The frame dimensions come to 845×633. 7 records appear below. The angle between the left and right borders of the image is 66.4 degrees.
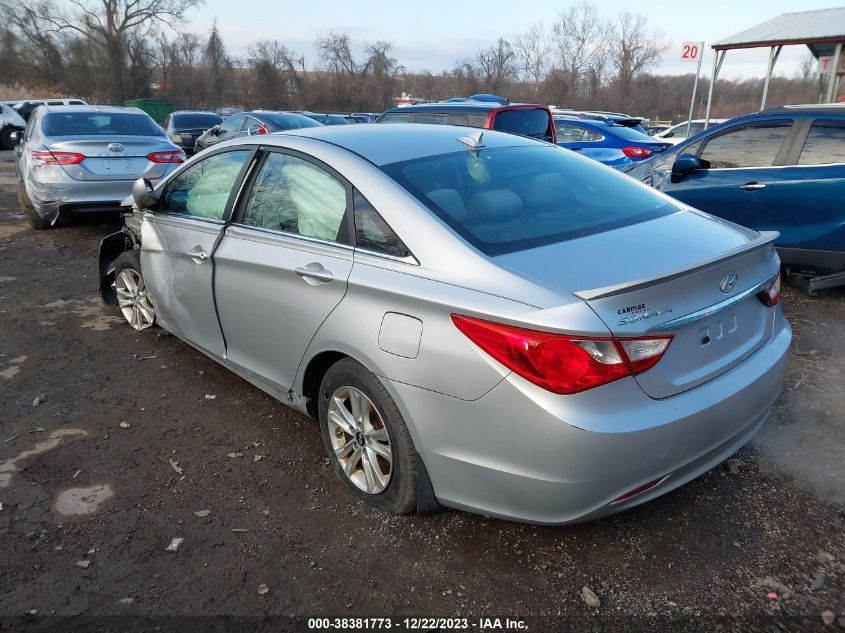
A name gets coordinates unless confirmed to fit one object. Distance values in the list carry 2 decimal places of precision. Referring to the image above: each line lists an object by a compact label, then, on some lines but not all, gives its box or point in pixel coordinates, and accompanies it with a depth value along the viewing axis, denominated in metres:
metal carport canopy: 13.39
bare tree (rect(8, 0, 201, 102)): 49.94
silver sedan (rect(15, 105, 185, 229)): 7.96
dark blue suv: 5.38
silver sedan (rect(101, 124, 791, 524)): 2.13
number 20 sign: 16.75
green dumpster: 36.88
